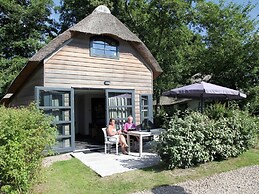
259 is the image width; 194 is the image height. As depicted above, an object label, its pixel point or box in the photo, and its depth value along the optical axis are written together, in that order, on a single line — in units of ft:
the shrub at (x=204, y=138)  21.54
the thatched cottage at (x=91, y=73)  28.58
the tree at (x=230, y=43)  58.54
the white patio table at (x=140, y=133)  27.19
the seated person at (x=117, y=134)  29.12
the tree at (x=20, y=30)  63.67
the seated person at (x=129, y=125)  30.89
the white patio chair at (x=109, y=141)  28.81
